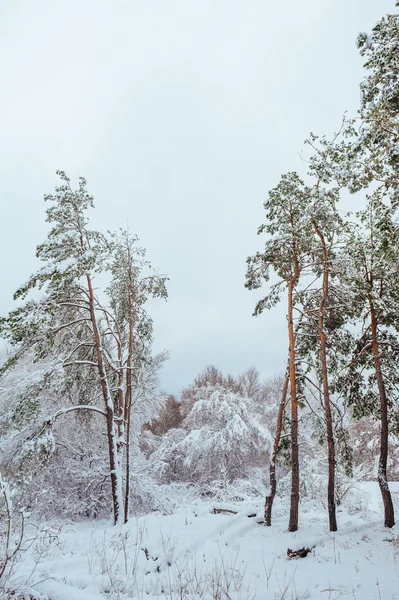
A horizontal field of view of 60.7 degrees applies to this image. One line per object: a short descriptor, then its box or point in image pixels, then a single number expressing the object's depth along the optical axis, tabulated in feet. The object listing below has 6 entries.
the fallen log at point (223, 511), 37.51
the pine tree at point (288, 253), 33.32
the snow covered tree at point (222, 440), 68.13
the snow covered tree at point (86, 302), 34.09
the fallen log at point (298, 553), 23.51
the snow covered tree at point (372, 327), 29.37
